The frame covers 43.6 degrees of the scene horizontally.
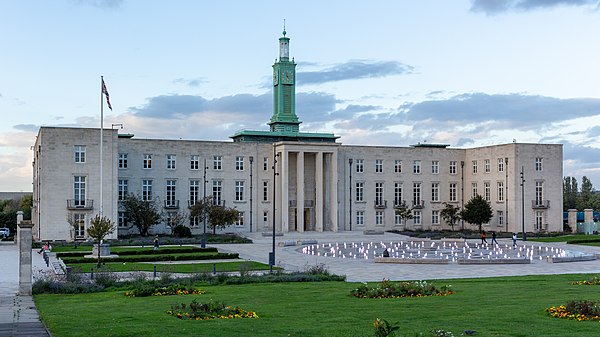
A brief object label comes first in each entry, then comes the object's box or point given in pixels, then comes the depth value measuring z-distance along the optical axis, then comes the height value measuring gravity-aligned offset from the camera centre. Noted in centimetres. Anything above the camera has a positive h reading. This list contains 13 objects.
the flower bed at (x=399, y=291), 2409 -299
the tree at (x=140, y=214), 6812 -136
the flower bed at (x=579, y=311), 1797 -277
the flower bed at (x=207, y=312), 1909 -293
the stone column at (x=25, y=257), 2677 -210
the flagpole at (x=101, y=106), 5262 +674
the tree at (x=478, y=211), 7731 -130
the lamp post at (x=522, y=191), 7391 +70
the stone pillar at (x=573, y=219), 8300 -231
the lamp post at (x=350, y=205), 8056 -74
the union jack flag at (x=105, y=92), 5219 +743
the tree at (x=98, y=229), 4269 -173
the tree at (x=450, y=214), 8050 -166
